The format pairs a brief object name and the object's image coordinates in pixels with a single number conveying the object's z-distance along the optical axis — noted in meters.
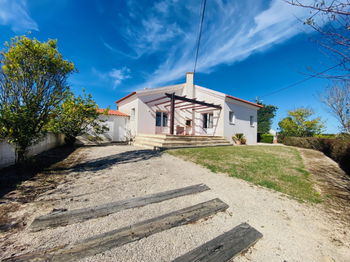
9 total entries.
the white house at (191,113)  11.72
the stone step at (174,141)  8.59
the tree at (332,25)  1.92
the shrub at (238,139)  12.64
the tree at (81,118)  8.77
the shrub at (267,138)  17.55
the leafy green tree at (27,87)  3.58
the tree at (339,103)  10.25
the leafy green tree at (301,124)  18.08
